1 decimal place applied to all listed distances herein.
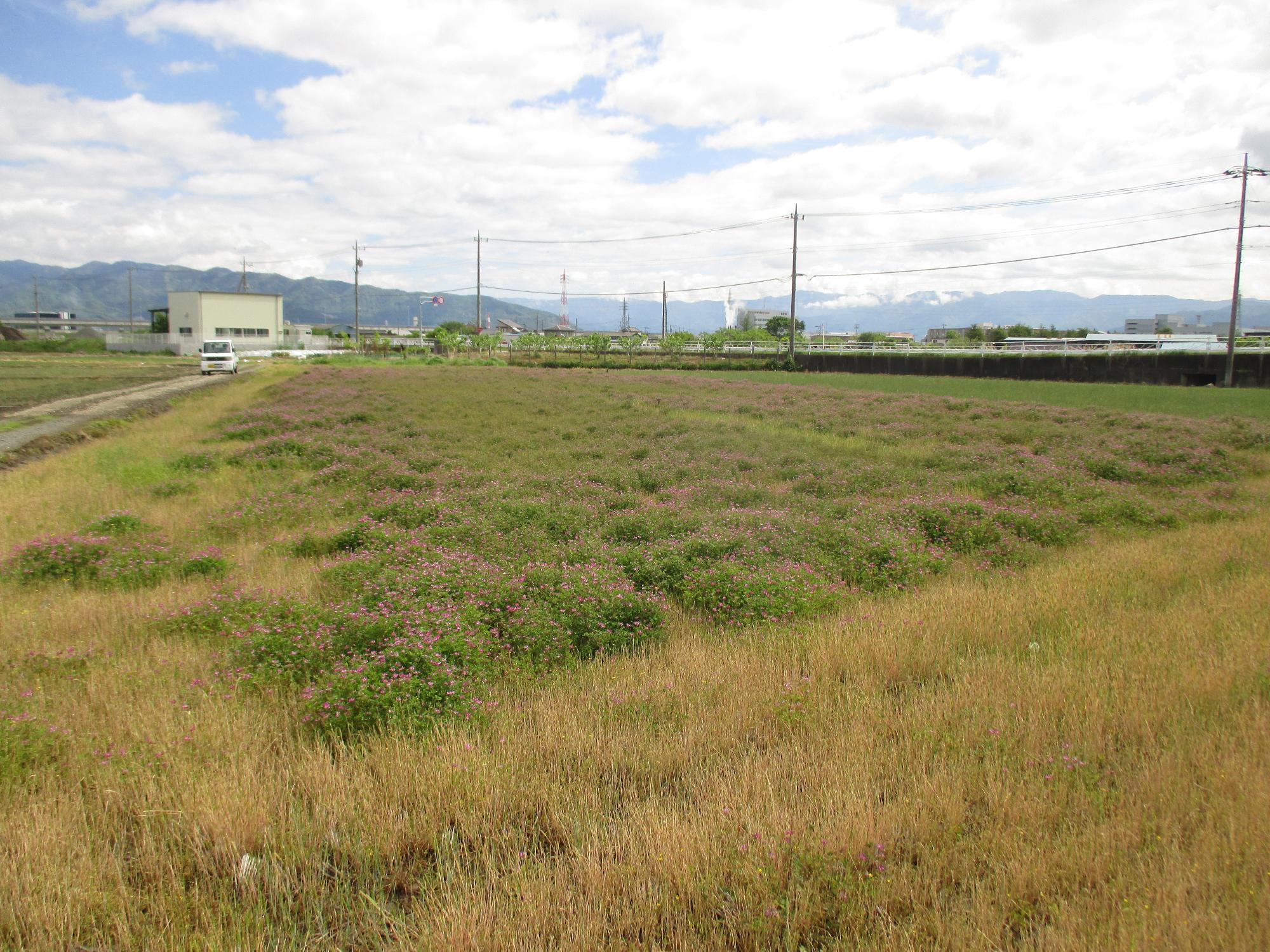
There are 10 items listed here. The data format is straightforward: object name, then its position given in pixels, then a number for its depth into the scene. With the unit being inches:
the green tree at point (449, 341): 4175.7
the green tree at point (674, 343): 3651.6
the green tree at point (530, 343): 4056.1
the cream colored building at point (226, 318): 4266.7
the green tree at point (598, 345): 3631.9
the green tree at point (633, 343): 3772.1
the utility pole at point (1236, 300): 1777.8
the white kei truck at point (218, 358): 2224.4
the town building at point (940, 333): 6225.4
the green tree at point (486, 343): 4443.9
